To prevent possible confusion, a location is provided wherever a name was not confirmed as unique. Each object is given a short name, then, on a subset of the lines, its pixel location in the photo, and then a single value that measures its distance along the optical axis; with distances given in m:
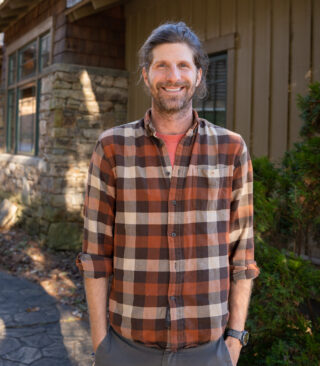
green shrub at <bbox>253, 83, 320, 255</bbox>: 2.79
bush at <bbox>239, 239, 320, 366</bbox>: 2.55
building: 4.64
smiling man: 1.64
